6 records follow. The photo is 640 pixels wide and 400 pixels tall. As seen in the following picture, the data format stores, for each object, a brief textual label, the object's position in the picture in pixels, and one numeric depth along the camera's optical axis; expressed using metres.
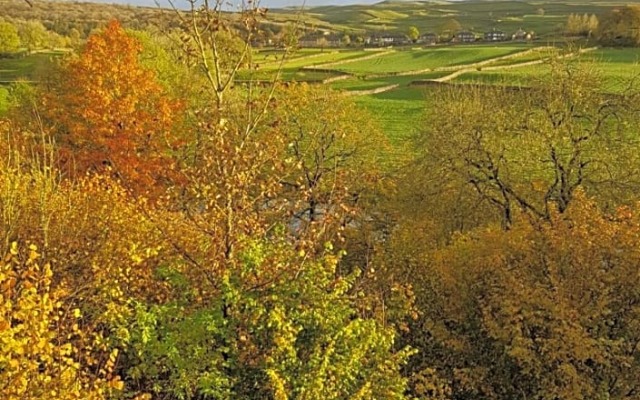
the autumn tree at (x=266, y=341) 12.05
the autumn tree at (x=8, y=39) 101.62
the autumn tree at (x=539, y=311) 17.38
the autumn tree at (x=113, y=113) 32.44
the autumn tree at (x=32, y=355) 8.98
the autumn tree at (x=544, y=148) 25.50
